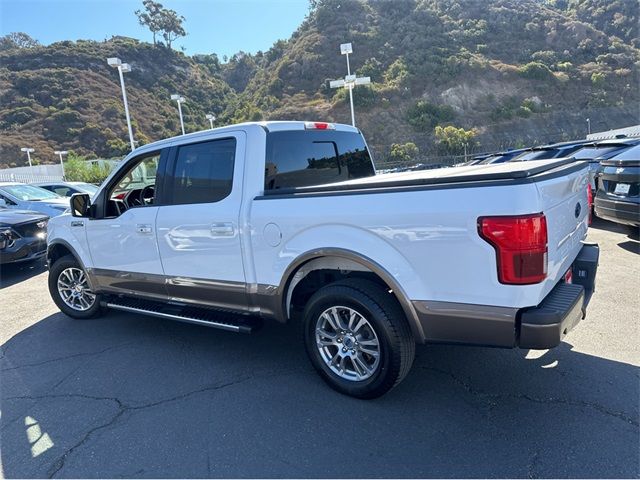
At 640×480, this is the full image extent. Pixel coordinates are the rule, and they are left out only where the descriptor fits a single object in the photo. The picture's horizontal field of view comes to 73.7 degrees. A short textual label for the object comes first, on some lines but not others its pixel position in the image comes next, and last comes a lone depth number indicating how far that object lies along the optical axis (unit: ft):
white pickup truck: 7.97
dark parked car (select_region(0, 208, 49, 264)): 24.03
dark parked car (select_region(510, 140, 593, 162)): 33.53
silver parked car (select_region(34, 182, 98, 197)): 41.95
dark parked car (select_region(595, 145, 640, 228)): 20.21
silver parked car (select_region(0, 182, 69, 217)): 34.42
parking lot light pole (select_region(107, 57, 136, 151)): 75.92
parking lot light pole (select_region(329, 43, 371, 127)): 80.79
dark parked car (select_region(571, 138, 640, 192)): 29.58
